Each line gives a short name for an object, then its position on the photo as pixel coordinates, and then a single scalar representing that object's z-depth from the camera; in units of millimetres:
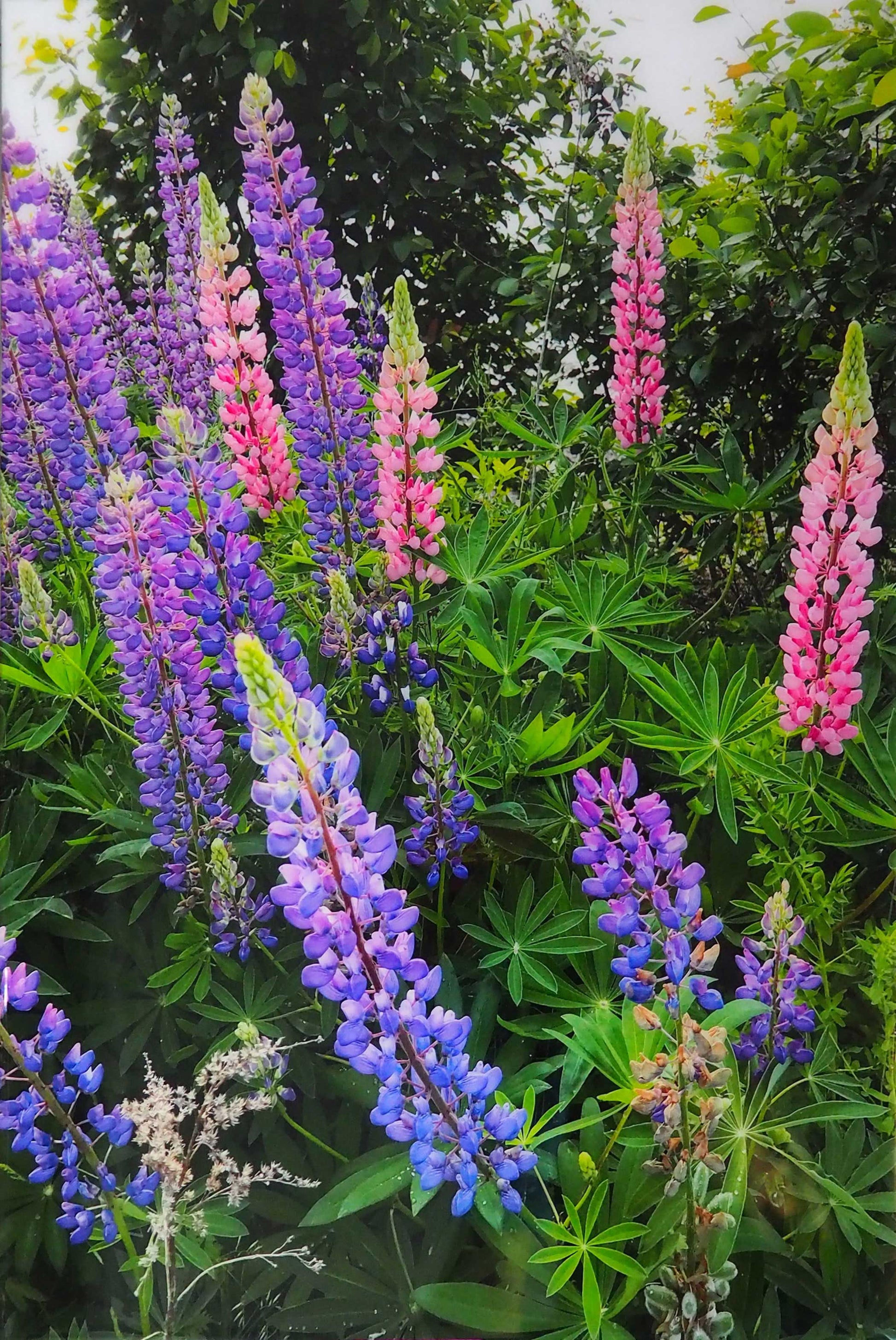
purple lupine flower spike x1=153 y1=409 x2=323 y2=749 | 752
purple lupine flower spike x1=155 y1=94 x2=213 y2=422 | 979
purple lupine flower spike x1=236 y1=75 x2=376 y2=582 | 871
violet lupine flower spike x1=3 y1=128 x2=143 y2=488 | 844
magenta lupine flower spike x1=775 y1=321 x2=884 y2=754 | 804
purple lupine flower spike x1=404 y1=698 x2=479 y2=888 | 810
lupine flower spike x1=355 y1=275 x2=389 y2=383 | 1020
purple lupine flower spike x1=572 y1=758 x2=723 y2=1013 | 658
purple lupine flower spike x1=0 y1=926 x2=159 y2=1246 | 727
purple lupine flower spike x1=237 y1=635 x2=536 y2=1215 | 530
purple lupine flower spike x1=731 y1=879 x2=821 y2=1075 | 762
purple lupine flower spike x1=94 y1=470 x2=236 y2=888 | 750
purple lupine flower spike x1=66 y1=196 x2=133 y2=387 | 994
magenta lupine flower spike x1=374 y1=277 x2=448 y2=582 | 852
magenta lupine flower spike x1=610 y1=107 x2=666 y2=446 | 1003
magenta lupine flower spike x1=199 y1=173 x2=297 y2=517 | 889
